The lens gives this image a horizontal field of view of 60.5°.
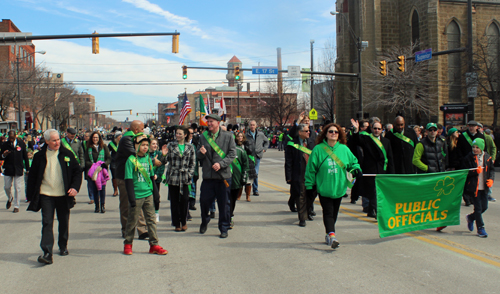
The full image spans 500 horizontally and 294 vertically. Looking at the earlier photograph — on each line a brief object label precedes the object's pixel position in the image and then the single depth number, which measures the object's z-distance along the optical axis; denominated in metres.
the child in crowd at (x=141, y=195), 6.02
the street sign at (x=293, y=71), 24.89
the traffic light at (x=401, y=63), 21.58
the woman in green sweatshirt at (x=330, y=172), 6.09
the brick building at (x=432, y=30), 36.03
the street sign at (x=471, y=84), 19.50
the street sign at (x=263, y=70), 26.22
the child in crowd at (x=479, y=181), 6.90
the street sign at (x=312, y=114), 30.15
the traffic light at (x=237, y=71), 24.77
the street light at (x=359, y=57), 23.47
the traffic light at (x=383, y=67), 22.97
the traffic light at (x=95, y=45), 15.84
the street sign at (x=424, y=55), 19.67
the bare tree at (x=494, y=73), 22.62
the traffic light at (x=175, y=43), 16.91
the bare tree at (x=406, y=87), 34.50
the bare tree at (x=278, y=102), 47.59
